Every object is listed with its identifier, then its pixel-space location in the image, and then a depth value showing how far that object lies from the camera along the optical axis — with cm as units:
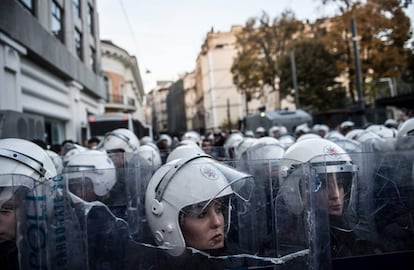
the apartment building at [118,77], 3319
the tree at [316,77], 2716
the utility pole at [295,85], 2391
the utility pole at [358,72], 1442
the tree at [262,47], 2895
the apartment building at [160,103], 9131
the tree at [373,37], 1936
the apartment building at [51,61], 829
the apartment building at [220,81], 4744
